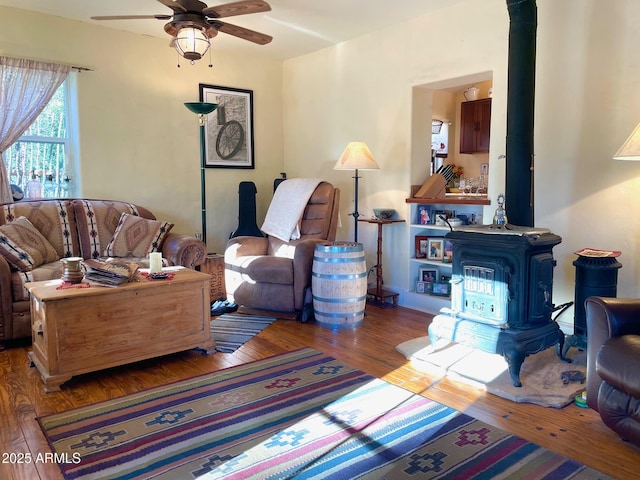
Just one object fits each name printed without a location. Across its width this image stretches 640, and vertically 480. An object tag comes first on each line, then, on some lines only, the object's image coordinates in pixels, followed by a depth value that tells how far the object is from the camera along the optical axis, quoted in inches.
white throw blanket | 161.8
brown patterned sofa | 121.5
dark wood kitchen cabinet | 219.5
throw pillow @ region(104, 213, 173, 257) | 150.3
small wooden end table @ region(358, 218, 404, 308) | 159.9
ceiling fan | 113.5
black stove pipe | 104.5
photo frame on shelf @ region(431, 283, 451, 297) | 153.5
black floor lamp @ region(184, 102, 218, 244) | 152.6
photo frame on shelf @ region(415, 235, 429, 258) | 159.5
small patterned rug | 123.8
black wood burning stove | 96.5
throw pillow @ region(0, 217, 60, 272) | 125.2
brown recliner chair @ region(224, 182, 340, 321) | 143.3
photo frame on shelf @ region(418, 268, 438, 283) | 159.0
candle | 113.4
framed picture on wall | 189.8
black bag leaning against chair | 189.2
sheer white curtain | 146.0
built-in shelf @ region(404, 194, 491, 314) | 149.5
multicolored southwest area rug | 68.8
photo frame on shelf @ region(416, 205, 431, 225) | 159.2
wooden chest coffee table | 96.6
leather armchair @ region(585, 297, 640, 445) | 70.1
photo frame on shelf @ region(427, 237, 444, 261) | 154.9
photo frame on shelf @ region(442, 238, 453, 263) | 151.7
